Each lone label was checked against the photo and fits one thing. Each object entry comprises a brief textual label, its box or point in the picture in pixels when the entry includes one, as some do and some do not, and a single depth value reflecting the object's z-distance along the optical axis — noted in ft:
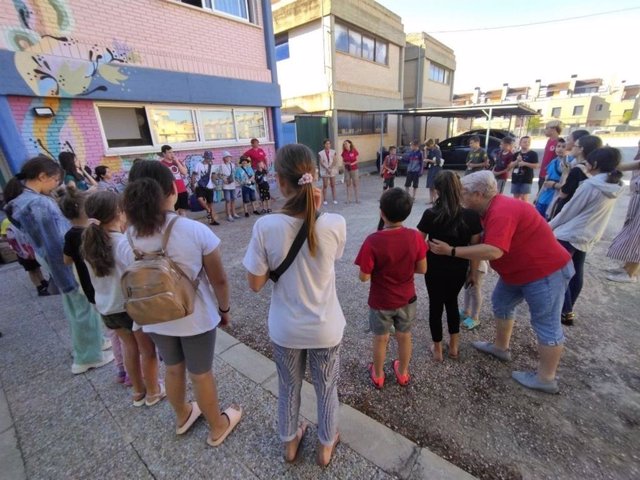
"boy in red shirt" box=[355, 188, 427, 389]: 6.56
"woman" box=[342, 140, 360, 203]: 27.96
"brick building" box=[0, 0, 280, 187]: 17.11
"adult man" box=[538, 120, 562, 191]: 19.72
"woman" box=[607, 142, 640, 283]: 12.01
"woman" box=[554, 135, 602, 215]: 10.53
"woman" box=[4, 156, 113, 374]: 8.04
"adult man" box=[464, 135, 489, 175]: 22.89
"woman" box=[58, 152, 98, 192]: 14.53
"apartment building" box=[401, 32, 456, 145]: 62.90
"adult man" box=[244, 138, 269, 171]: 26.94
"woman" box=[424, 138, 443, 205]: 28.50
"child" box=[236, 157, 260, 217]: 25.30
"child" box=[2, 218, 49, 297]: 13.25
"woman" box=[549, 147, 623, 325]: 9.06
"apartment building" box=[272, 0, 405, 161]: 41.27
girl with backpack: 4.92
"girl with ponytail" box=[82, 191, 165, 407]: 6.34
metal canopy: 36.19
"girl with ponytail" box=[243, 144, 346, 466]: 4.56
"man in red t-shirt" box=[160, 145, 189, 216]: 20.17
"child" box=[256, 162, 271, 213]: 26.76
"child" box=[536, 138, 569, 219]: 15.89
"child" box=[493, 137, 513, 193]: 21.96
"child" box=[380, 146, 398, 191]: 27.45
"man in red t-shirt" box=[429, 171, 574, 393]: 6.89
